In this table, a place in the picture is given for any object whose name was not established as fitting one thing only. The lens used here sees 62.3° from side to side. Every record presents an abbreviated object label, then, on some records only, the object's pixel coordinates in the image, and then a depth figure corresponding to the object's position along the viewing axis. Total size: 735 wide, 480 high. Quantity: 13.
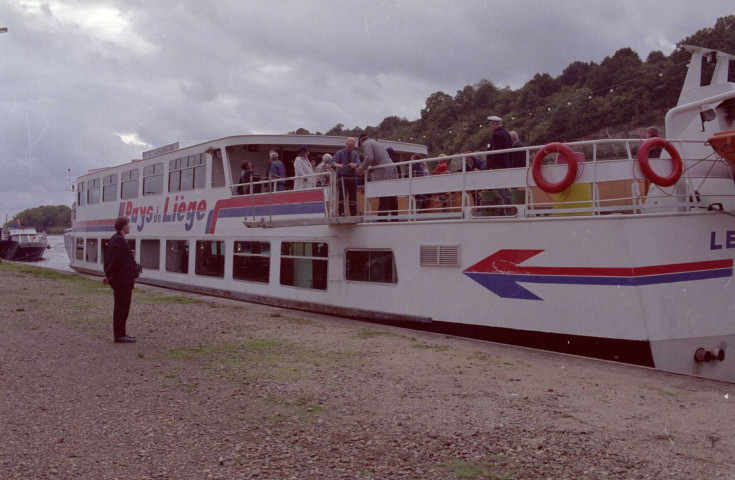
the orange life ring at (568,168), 8.25
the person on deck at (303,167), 12.71
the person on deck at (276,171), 13.14
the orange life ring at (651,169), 7.82
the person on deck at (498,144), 9.62
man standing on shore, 8.26
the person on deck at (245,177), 13.62
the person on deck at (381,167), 11.09
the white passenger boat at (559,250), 7.77
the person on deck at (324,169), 11.99
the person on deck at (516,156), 9.81
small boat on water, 50.94
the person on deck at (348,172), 11.28
